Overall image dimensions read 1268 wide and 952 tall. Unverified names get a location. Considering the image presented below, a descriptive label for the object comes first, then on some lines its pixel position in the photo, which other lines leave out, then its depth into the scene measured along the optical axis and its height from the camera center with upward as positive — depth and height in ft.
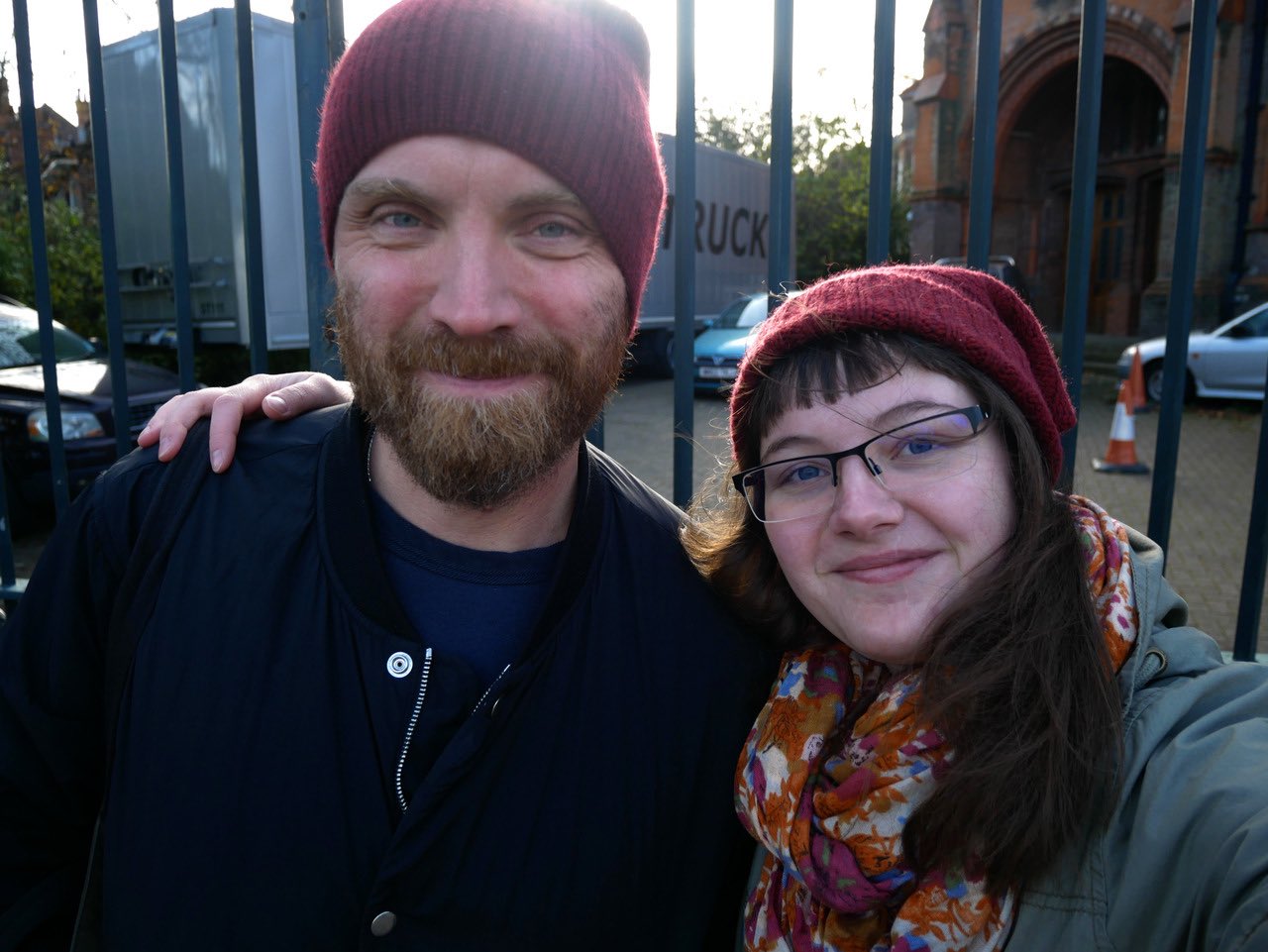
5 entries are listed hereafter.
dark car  20.07 -2.09
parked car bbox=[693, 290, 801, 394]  43.09 -1.13
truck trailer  27.40 +4.35
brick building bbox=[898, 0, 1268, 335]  55.11 +12.33
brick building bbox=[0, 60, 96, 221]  34.22 +6.58
